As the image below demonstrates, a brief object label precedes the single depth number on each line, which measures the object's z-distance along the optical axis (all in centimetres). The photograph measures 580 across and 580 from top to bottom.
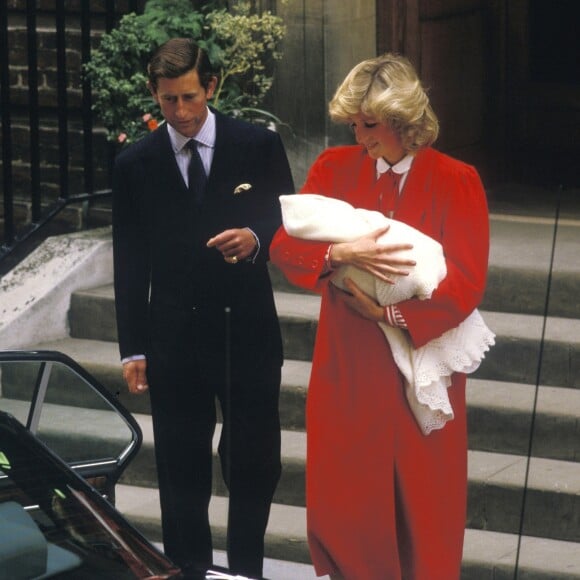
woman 723
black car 531
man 797
